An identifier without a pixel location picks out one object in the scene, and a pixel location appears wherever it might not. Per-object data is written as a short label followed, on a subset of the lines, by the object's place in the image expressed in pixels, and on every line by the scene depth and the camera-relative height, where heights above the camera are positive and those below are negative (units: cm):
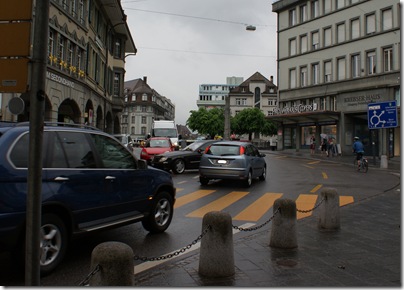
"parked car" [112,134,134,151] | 2860 +128
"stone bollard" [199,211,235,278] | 439 -104
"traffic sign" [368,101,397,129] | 2239 +258
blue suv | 407 -41
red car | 1916 +45
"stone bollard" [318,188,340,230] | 686 -95
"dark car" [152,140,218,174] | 1670 -18
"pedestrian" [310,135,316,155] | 3862 +135
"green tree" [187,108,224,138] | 8744 +798
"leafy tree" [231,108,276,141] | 7269 +645
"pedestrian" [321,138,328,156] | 3700 +130
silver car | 1283 -20
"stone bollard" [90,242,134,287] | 297 -86
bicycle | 2032 -33
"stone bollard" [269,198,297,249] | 565 -100
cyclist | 2109 +47
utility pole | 276 +8
